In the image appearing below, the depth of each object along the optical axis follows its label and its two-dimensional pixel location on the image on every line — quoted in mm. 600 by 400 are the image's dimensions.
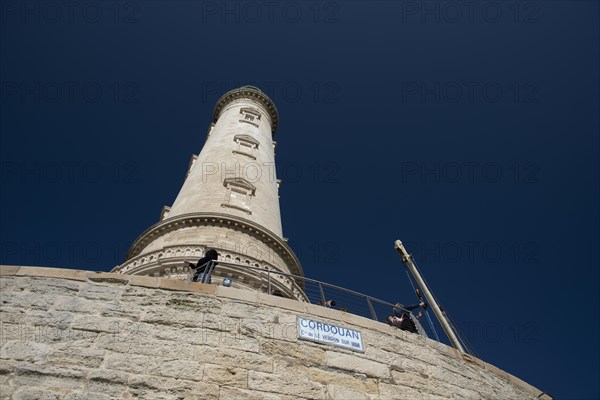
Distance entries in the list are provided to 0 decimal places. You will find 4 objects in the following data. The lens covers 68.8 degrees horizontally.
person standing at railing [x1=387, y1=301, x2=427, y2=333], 9406
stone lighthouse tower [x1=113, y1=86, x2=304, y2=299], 13617
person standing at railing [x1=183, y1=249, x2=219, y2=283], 8486
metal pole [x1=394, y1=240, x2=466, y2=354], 12453
